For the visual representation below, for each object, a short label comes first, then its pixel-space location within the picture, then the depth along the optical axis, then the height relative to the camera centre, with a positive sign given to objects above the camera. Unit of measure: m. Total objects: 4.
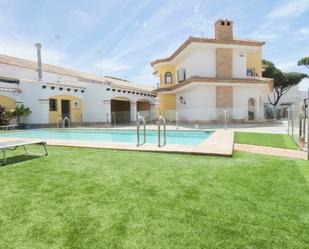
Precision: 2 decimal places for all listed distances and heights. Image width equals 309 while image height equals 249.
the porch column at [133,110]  21.25 +0.93
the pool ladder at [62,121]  16.90 -0.18
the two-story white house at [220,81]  16.64 +3.21
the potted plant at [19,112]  14.87 +0.66
